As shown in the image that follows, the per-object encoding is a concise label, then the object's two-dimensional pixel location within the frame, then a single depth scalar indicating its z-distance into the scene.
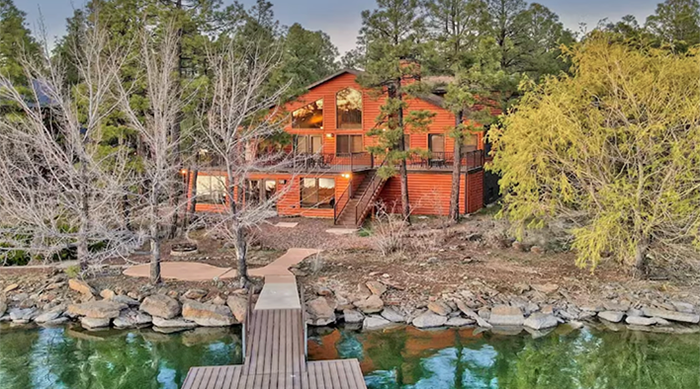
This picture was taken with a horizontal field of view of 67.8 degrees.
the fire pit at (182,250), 18.06
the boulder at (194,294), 13.91
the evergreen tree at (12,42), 20.17
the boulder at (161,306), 13.34
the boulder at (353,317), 13.58
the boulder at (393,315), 13.60
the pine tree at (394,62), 20.89
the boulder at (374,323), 13.37
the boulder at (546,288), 14.73
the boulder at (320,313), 13.37
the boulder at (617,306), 13.82
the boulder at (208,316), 13.21
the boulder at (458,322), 13.49
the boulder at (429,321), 13.41
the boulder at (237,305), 13.22
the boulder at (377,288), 14.41
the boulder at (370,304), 13.84
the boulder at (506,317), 13.52
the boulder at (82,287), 14.26
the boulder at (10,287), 14.68
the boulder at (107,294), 14.07
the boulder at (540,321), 13.36
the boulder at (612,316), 13.57
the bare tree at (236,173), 13.41
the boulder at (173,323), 13.25
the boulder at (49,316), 13.66
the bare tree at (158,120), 13.48
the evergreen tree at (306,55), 30.60
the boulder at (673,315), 13.35
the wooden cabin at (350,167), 24.81
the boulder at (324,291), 14.35
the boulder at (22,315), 13.66
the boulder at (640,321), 13.37
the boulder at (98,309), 13.42
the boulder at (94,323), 13.31
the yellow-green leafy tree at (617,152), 13.70
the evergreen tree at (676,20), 26.48
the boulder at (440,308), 13.66
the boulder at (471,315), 13.46
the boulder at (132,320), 13.35
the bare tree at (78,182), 13.64
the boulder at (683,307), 13.62
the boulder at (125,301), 13.88
